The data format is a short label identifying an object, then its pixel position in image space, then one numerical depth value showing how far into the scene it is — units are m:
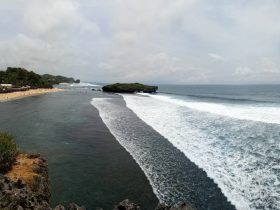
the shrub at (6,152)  10.67
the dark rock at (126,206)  6.84
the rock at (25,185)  6.77
